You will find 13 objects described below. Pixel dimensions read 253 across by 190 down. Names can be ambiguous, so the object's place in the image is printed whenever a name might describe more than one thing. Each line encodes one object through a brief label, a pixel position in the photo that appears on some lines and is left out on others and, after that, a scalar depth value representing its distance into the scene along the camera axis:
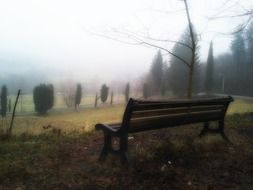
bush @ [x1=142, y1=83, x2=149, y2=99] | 50.91
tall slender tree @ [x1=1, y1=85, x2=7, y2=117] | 40.59
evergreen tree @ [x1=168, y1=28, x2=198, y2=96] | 44.03
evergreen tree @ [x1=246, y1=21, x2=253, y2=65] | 60.97
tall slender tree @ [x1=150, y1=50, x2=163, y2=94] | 52.16
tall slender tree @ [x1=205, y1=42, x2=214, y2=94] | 56.03
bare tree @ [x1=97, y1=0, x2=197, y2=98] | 9.71
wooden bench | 4.20
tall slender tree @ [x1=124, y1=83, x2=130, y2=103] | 53.02
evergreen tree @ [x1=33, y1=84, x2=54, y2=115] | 46.22
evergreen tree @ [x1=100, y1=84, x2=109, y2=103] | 53.87
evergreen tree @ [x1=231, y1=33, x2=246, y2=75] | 68.51
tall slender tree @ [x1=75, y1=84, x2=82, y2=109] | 50.09
